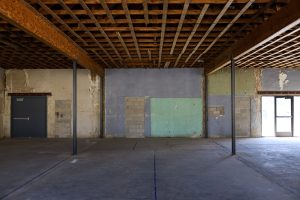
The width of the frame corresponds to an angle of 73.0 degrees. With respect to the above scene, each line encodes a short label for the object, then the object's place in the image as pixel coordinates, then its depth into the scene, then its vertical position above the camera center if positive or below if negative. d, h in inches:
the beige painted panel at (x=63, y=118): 333.0 -23.3
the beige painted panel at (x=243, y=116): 334.4 -20.7
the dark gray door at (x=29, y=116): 336.3 -20.1
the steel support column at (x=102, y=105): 331.5 -2.1
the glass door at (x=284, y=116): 334.9 -20.9
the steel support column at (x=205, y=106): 331.6 -4.0
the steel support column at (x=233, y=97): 218.5 +7.1
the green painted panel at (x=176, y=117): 332.6 -22.1
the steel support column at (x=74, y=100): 222.6 +4.2
